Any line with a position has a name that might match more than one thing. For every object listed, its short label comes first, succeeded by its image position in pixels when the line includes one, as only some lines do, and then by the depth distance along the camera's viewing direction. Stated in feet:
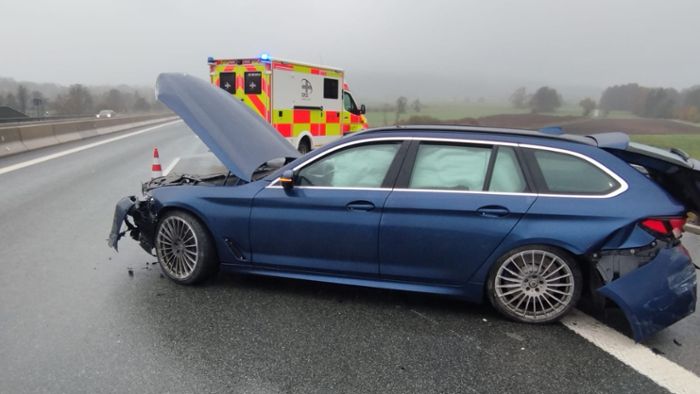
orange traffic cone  23.76
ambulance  37.93
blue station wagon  10.96
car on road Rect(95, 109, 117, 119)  162.30
